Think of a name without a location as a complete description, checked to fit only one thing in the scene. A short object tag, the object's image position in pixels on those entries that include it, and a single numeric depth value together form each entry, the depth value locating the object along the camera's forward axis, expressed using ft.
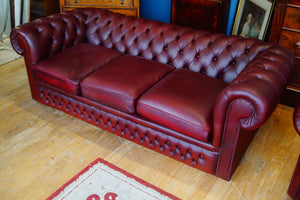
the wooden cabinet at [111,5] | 10.93
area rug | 6.16
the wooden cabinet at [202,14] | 9.92
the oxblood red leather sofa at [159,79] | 5.84
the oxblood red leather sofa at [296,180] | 5.41
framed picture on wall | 9.12
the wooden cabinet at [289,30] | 7.93
